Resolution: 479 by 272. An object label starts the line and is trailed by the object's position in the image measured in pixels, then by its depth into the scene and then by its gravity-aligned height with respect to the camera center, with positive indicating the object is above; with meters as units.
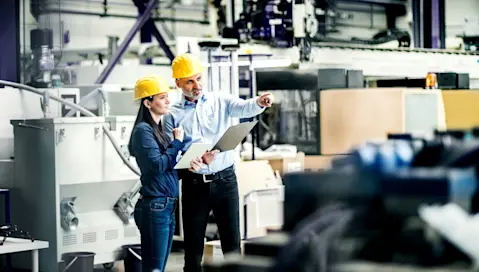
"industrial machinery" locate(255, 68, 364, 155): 6.24 +0.13
